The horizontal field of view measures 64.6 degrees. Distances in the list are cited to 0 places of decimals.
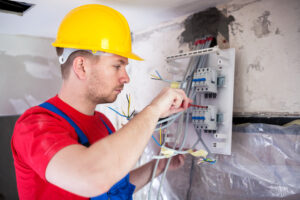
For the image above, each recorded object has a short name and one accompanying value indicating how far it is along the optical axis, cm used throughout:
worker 67
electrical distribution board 114
